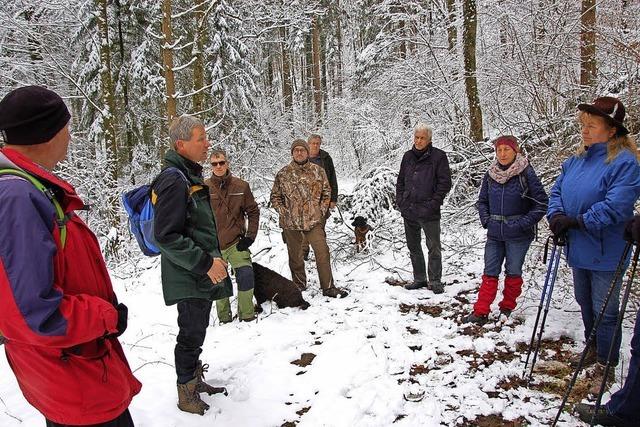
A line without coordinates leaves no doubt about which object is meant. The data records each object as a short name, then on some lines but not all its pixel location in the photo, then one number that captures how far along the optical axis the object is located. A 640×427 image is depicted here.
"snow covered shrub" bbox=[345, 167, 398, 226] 8.52
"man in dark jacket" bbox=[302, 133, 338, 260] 7.02
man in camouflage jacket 5.63
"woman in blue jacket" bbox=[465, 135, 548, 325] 4.29
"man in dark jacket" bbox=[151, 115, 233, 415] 2.85
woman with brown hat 3.09
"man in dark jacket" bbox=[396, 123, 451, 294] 5.48
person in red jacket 1.53
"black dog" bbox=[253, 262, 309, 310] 5.35
